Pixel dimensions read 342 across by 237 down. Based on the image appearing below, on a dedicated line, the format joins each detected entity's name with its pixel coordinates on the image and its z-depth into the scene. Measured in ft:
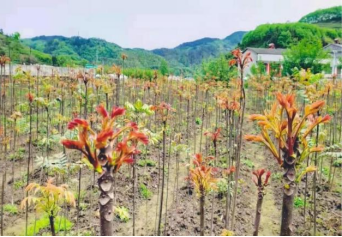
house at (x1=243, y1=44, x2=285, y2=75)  194.55
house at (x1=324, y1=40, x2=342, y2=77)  156.13
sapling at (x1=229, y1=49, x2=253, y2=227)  12.79
